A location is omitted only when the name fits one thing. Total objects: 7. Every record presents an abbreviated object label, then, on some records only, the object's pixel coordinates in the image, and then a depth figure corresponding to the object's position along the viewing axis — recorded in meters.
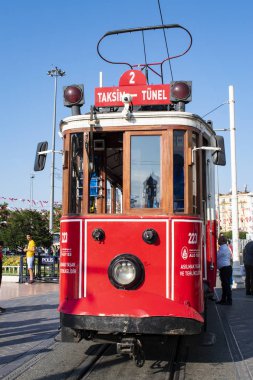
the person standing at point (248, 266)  13.22
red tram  5.07
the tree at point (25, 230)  23.75
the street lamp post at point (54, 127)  26.95
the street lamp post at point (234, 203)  15.70
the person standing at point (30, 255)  15.73
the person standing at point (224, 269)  11.30
